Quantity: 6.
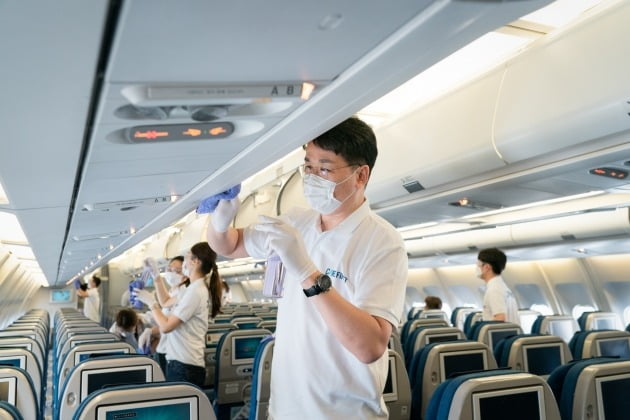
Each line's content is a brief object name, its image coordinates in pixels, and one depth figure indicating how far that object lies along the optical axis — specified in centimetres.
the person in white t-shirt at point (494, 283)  696
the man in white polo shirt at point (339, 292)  196
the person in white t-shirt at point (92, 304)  1472
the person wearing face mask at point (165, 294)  596
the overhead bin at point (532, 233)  721
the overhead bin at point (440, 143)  411
